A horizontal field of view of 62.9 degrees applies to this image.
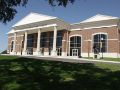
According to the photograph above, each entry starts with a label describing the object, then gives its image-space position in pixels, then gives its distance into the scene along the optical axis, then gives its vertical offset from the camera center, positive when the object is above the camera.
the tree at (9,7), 6.21 +2.63
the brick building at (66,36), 18.85 +2.79
